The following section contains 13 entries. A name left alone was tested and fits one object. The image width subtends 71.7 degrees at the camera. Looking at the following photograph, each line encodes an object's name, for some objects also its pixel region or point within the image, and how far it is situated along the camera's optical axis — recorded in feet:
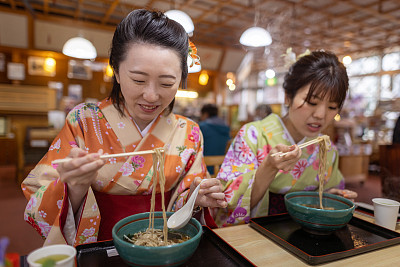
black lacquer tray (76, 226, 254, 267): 3.01
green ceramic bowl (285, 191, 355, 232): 3.68
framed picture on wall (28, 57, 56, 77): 27.84
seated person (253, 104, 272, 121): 14.78
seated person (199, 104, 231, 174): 13.66
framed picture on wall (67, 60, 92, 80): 29.91
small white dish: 2.30
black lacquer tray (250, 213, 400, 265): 3.36
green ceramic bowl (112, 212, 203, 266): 2.49
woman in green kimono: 5.08
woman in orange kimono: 3.92
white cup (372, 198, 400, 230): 4.40
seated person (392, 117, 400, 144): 11.01
